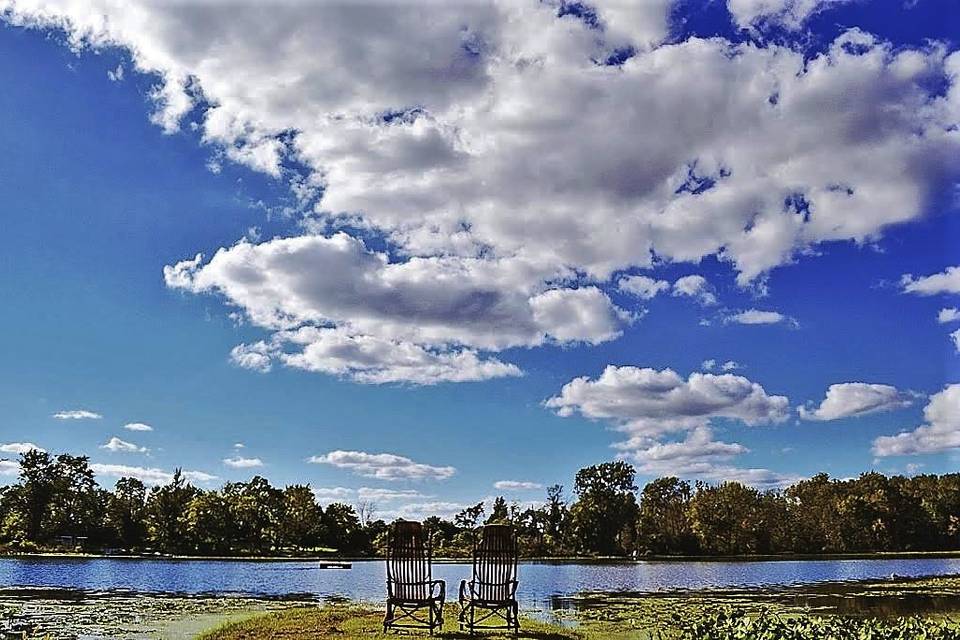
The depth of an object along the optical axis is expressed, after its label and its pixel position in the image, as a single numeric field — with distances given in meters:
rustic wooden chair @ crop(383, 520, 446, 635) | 12.63
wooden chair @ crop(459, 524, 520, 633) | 12.62
